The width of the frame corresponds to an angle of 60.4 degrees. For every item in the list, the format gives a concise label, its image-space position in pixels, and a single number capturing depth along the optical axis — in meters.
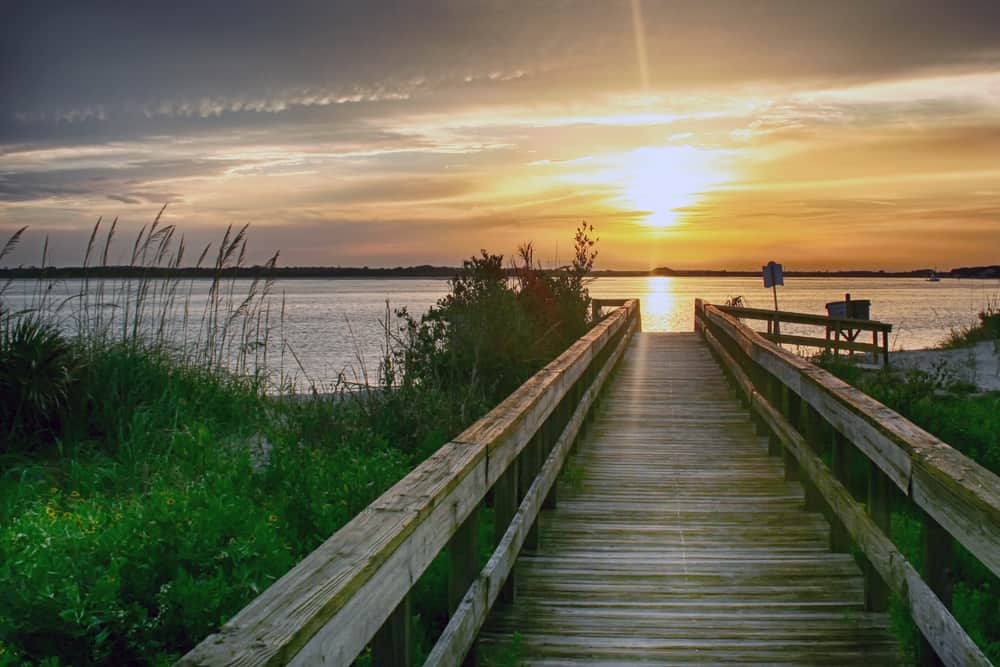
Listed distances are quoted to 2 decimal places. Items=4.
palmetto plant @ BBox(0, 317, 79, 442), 7.97
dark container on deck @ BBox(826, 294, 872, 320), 27.50
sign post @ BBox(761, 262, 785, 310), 26.84
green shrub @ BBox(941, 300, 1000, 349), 23.89
